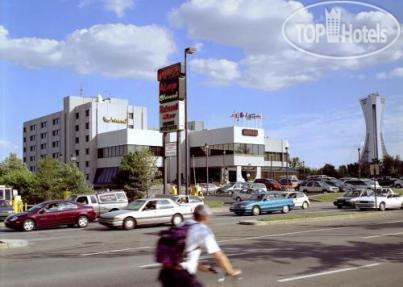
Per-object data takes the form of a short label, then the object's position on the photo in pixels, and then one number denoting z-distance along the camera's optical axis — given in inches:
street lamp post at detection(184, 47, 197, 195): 1348.4
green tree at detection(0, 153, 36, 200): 1899.6
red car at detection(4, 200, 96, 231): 984.9
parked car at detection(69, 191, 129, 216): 1195.9
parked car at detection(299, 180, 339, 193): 2436.0
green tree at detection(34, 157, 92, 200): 1792.0
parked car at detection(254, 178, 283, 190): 2491.4
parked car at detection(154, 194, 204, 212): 1152.0
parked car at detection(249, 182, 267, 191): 2150.8
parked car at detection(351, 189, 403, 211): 1381.6
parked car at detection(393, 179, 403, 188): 3002.0
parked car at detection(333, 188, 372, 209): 1492.4
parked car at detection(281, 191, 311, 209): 1498.5
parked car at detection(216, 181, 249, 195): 2389.8
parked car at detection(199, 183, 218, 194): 2608.3
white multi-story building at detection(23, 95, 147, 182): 3959.2
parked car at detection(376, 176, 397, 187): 3197.8
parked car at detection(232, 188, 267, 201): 1900.8
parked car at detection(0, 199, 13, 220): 1207.6
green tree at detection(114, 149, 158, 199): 1915.0
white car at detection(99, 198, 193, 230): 949.8
